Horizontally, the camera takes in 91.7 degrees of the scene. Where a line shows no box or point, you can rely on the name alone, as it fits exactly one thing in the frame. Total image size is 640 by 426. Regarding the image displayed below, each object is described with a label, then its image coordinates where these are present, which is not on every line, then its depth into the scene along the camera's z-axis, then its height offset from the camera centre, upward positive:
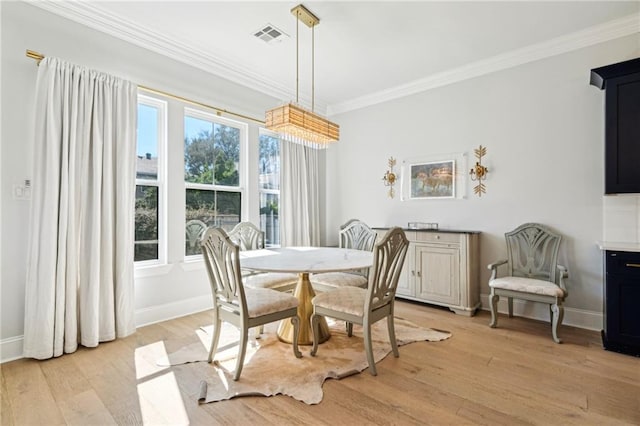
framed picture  3.99 +0.44
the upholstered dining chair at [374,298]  2.19 -0.66
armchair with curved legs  2.83 -0.63
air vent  2.98 +1.77
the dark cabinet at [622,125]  2.64 +0.76
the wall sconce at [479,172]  3.73 +0.49
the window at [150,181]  3.21 +0.33
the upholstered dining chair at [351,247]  3.02 -0.53
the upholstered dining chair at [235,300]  2.10 -0.65
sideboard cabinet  3.48 -0.68
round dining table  2.27 -0.40
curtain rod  2.44 +1.23
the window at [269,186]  4.41 +0.37
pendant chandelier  2.63 +0.81
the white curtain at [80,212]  2.42 +0.00
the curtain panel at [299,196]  4.49 +0.25
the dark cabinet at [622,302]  2.51 -0.74
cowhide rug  1.99 -1.13
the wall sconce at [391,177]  4.52 +0.52
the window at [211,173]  3.60 +0.48
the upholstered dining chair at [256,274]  2.98 -0.63
